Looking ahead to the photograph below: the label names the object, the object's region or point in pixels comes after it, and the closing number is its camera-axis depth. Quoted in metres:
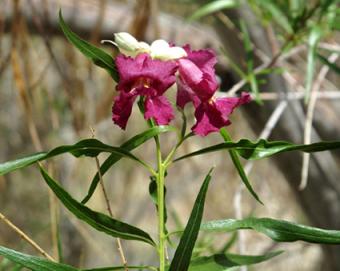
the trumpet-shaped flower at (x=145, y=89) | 0.97
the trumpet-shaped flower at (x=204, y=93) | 0.99
